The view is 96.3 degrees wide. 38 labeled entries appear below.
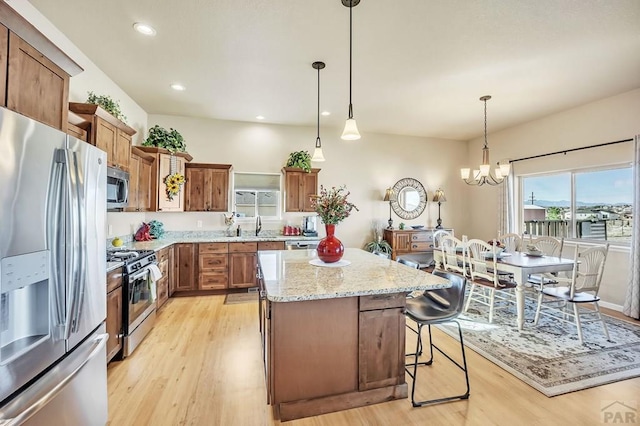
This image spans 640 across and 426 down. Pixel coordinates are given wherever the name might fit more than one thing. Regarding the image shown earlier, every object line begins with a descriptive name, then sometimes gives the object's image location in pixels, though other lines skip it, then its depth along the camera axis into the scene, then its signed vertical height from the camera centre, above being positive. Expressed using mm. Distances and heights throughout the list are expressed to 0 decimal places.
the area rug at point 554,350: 2379 -1313
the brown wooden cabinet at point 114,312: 2424 -859
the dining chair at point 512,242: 4559 -432
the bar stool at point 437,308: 2123 -759
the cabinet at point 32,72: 1398 +792
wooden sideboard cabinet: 5695 -496
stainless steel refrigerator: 1130 -289
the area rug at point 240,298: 4406 -1317
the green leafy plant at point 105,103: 2883 +1147
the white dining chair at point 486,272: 3488 -731
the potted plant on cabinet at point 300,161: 5215 +1004
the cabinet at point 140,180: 3611 +467
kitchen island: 1891 -866
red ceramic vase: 2617 -304
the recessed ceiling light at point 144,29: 2558 +1695
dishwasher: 4820 -482
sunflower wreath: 4439 +502
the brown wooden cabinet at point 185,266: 4508 -813
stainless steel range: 2691 -812
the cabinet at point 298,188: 5250 +507
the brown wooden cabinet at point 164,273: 3840 -853
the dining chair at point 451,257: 4019 -583
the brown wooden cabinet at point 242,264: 4684 -809
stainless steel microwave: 2750 +269
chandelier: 3975 +685
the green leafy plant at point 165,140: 4285 +1149
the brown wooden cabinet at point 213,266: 4574 -819
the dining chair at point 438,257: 4475 -640
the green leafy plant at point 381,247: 5628 -609
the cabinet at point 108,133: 2576 +829
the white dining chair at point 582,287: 3031 -776
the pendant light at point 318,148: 3219 +831
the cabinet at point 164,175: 4219 +595
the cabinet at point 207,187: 4887 +483
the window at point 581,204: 4125 +211
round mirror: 6191 +385
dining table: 3186 -579
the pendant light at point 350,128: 2444 +789
